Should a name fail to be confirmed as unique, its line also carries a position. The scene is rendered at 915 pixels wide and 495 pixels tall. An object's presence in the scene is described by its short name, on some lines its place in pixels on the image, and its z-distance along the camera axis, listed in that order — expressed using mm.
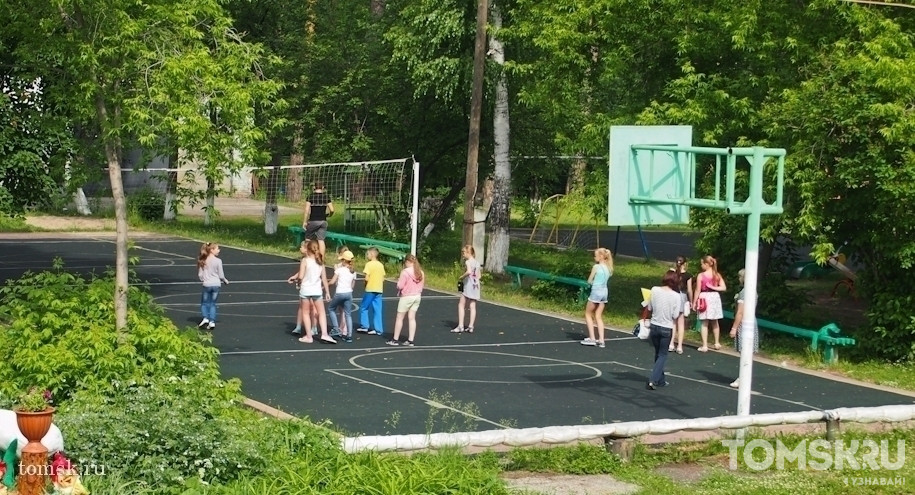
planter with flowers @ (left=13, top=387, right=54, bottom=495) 9125
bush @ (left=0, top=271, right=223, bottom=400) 12367
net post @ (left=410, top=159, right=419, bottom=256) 27750
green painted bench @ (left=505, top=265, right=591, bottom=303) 25767
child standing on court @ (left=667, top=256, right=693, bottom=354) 20375
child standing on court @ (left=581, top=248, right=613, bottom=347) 20703
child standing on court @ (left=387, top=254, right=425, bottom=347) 20219
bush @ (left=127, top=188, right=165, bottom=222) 42375
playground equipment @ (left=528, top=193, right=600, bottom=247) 31853
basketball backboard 14930
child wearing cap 20391
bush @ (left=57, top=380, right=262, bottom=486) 9953
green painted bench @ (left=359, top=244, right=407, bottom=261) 30495
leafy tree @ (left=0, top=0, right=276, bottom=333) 14539
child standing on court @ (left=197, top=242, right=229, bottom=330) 20875
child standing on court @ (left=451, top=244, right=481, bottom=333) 21703
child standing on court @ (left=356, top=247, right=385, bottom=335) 20750
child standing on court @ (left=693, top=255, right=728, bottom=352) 20750
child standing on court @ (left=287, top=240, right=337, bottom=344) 20059
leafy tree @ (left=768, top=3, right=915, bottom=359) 19141
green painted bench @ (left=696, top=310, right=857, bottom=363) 20109
